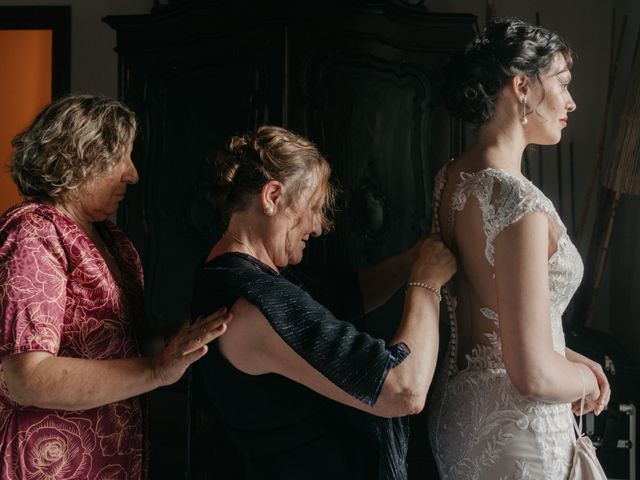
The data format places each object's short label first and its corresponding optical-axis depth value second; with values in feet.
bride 4.83
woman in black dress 4.42
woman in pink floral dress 4.82
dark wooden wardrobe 8.93
